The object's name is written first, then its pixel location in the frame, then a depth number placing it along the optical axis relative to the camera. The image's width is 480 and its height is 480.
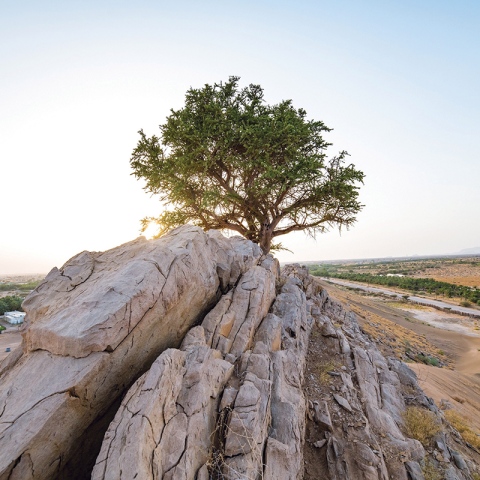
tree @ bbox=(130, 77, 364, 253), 14.32
